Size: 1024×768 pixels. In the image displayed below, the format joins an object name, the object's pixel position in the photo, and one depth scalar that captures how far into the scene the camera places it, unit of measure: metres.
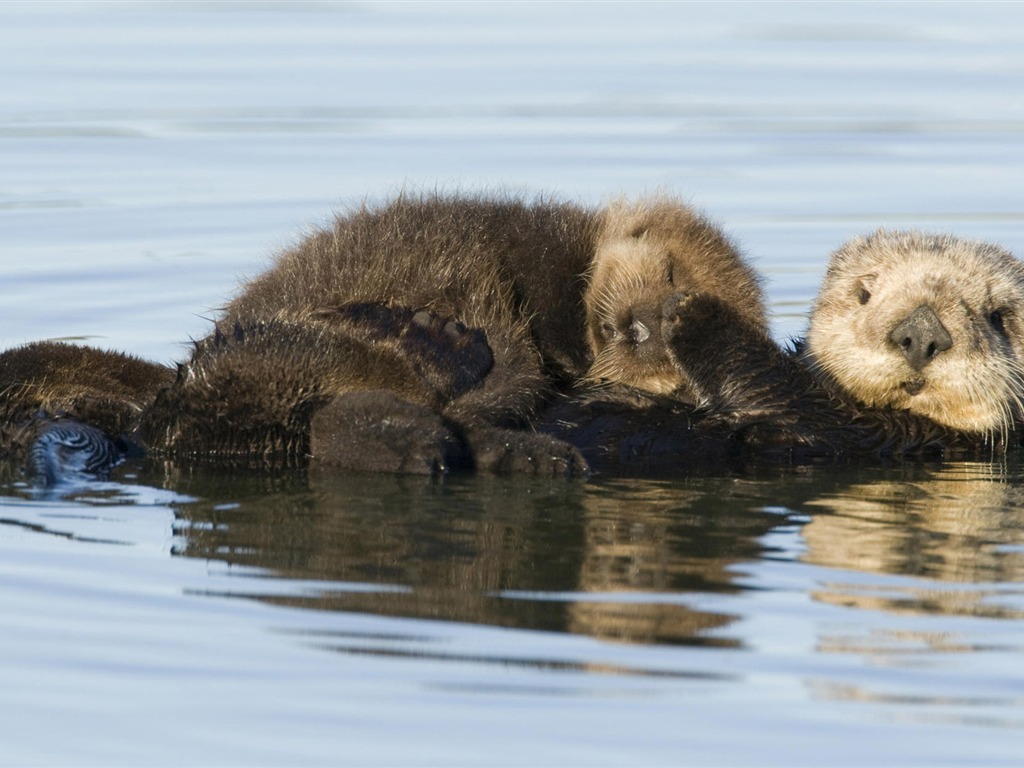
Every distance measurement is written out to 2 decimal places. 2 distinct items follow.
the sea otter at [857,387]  11.77
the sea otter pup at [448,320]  10.85
